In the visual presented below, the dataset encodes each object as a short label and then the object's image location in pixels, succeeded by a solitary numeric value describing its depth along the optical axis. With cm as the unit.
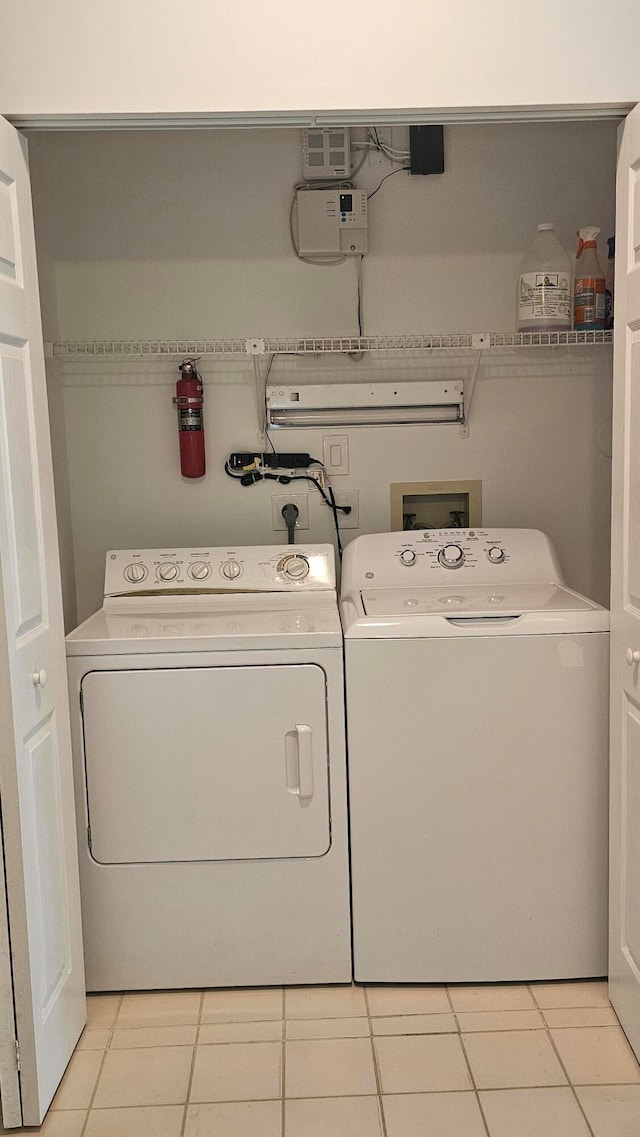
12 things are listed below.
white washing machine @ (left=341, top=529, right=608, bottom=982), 218
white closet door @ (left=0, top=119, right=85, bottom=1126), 177
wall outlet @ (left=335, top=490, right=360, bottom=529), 289
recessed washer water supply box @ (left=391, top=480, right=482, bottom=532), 289
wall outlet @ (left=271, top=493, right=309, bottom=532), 289
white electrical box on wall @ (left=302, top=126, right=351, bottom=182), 269
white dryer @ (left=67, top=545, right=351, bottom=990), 218
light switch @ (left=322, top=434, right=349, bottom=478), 286
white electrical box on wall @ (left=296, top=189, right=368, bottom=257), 271
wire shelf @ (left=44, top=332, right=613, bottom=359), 260
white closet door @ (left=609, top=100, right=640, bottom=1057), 191
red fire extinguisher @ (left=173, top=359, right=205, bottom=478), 273
